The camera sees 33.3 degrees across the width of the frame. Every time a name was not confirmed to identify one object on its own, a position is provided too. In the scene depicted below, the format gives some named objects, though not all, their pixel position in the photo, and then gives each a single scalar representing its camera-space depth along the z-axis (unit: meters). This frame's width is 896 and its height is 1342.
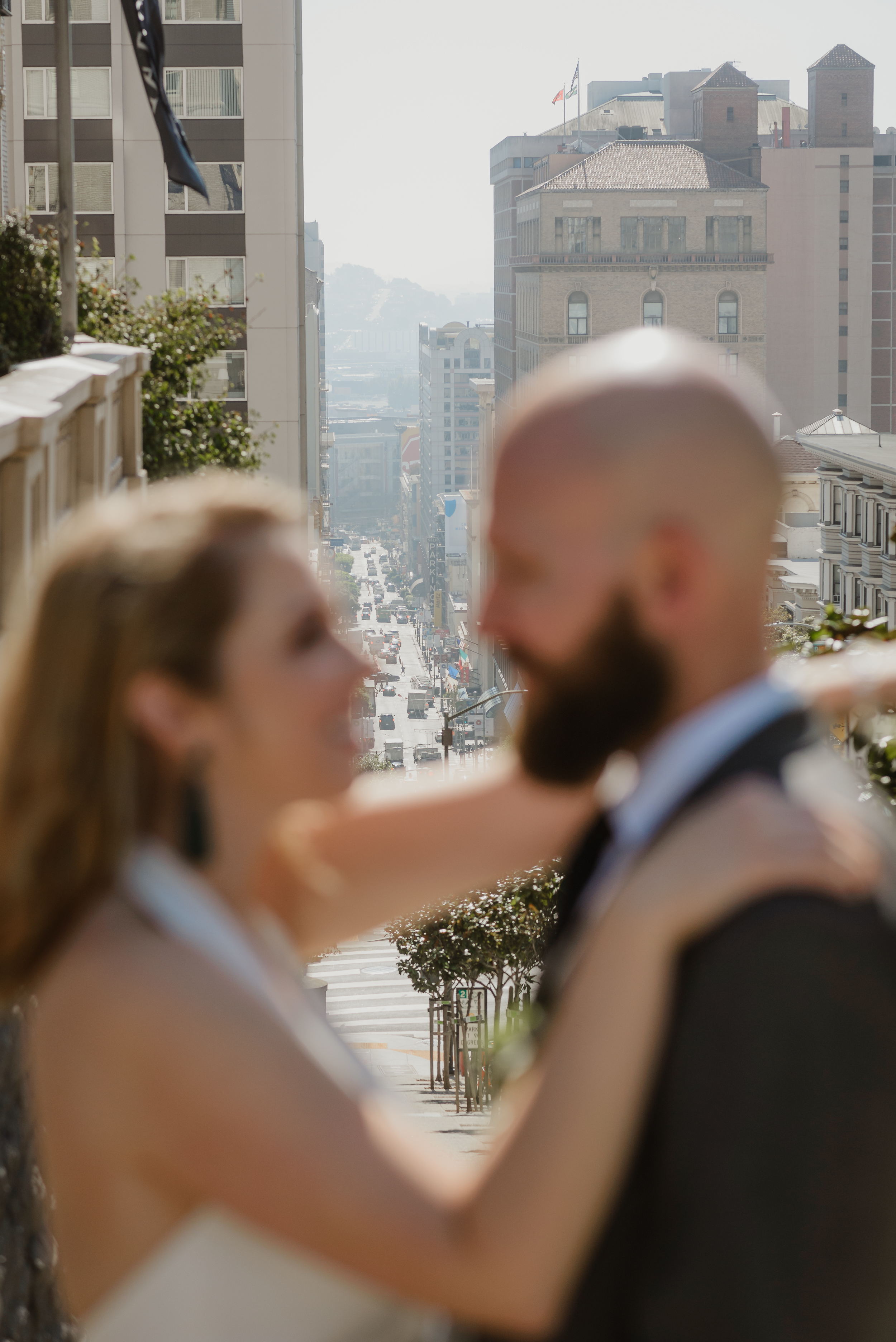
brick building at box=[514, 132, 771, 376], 111.50
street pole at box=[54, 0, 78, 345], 15.99
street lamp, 28.60
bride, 1.66
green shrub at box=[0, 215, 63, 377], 15.49
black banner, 18.78
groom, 1.53
